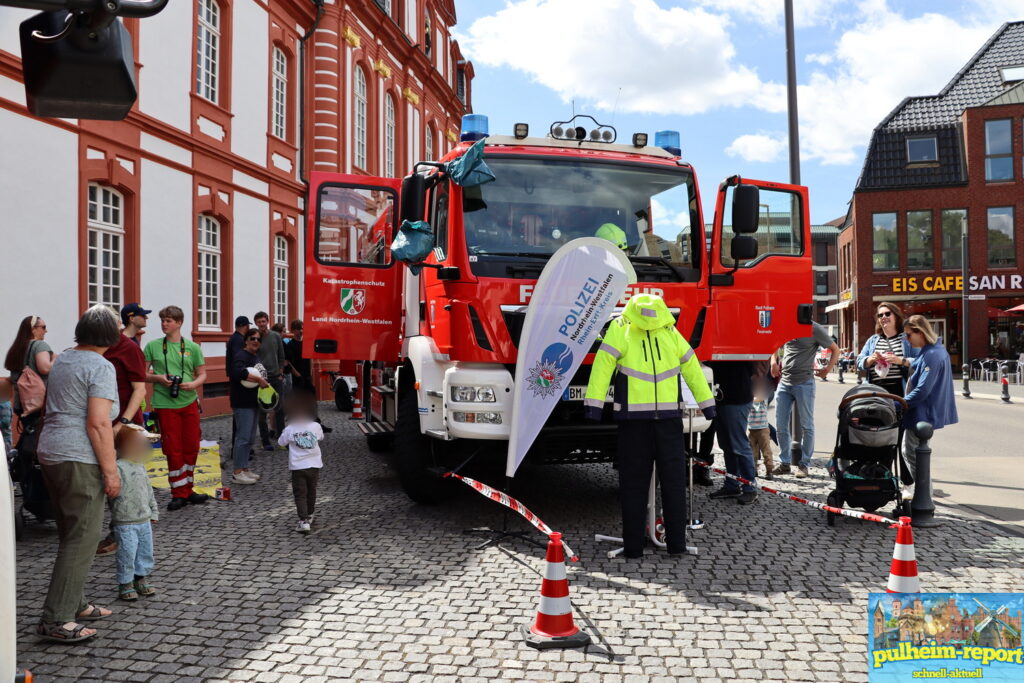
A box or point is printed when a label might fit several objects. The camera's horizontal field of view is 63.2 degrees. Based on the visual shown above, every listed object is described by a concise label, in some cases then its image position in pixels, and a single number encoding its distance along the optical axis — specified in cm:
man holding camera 747
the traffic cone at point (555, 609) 414
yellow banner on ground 812
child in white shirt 657
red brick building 3406
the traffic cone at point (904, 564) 439
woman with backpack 697
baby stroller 664
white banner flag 603
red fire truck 636
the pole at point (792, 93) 1107
